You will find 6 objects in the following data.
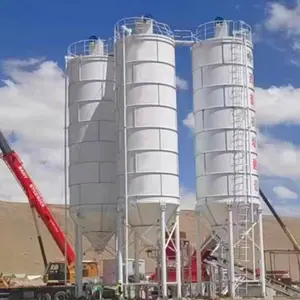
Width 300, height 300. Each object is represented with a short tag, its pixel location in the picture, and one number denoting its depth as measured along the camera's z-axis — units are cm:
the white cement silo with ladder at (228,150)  3500
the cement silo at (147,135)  3391
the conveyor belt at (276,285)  3691
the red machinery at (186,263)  3728
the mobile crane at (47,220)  4156
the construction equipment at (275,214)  5100
